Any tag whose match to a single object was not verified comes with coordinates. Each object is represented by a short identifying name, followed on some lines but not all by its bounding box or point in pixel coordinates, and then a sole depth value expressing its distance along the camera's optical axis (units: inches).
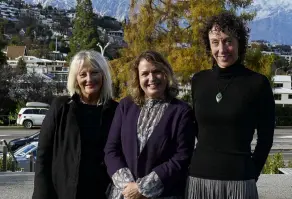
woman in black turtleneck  124.5
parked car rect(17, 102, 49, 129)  1121.4
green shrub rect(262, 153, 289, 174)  399.9
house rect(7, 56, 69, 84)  3302.2
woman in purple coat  128.0
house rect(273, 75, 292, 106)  2089.1
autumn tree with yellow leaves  625.9
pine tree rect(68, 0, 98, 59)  2351.1
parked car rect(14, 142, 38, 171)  456.4
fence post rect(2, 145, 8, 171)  393.1
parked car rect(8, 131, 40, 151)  591.1
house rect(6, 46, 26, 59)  3806.6
